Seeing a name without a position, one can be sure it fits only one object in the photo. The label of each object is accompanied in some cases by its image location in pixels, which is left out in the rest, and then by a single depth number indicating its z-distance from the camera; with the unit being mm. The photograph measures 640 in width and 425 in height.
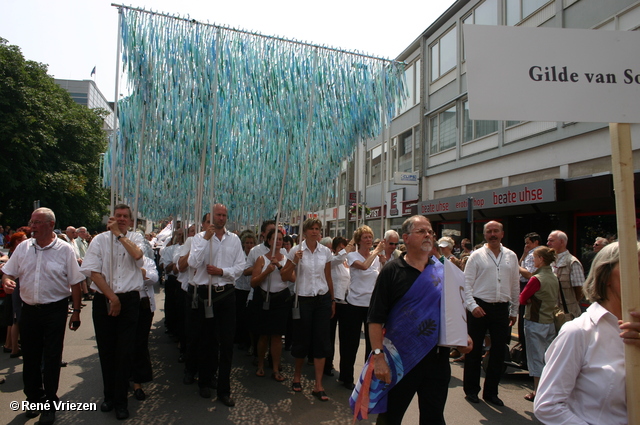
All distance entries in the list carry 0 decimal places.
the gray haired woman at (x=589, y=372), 1955
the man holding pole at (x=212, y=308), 5129
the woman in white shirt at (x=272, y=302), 5879
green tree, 21781
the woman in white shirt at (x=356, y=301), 5867
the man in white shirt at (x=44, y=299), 4547
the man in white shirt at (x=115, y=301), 4637
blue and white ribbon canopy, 5523
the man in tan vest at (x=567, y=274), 6016
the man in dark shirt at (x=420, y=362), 3311
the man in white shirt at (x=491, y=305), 5324
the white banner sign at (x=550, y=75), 2125
